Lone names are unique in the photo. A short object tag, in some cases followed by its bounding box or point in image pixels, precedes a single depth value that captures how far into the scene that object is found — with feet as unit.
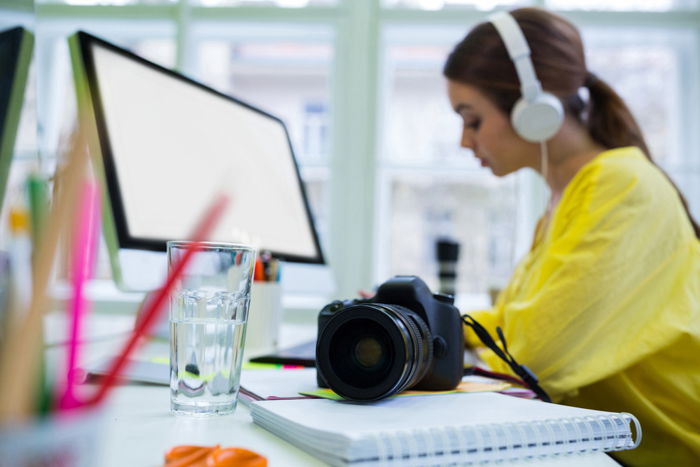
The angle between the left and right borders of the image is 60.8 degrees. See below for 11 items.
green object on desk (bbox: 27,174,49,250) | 0.63
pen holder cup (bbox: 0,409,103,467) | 0.60
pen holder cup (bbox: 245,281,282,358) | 2.84
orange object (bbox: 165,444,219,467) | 1.08
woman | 2.56
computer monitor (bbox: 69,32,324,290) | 2.74
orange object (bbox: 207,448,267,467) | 1.09
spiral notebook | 1.18
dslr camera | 1.60
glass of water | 1.59
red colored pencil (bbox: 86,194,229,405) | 0.65
